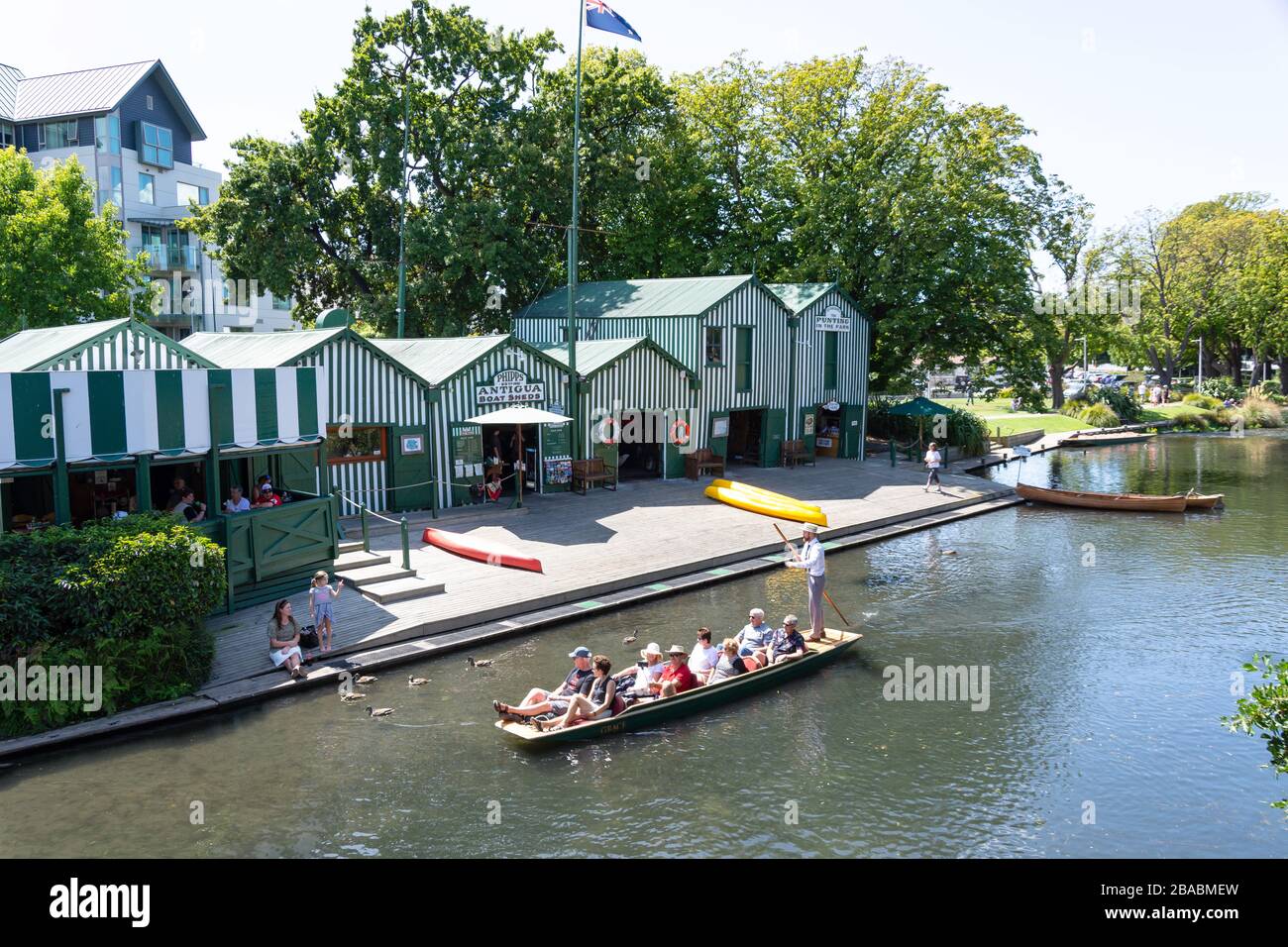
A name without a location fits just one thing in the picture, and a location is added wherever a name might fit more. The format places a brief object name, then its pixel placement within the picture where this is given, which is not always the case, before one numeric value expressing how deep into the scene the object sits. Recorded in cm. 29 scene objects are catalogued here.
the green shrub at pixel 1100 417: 6356
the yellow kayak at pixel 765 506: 2979
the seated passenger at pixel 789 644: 1750
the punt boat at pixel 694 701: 1433
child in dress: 1691
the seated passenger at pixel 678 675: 1575
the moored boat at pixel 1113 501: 3491
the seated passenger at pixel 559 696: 1477
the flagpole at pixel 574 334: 3094
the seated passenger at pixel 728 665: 1655
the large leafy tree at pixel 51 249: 3475
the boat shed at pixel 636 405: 3259
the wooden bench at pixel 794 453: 3972
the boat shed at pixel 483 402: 2817
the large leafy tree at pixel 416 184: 4128
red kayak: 2272
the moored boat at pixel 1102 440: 5753
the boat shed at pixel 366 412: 2555
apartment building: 5603
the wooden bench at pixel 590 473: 3172
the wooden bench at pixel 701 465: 3562
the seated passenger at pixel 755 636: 1759
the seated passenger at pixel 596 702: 1454
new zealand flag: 2880
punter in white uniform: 1870
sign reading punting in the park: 4100
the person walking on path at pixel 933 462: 3662
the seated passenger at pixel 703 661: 1659
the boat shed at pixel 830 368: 4069
